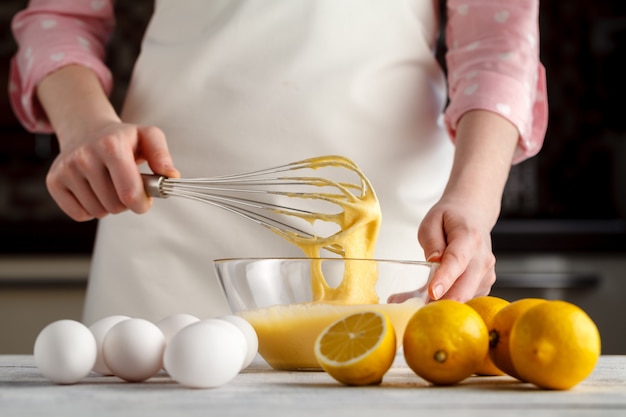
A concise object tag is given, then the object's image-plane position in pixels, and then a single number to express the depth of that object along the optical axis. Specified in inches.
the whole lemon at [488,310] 43.0
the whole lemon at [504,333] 41.1
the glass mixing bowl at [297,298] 44.6
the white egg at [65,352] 40.2
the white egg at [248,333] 42.5
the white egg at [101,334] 42.3
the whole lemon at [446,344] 39.8
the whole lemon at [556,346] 38.9
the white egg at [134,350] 40.7
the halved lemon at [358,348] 39.8
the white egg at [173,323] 43.3
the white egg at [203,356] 39.0
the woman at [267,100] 58.7
